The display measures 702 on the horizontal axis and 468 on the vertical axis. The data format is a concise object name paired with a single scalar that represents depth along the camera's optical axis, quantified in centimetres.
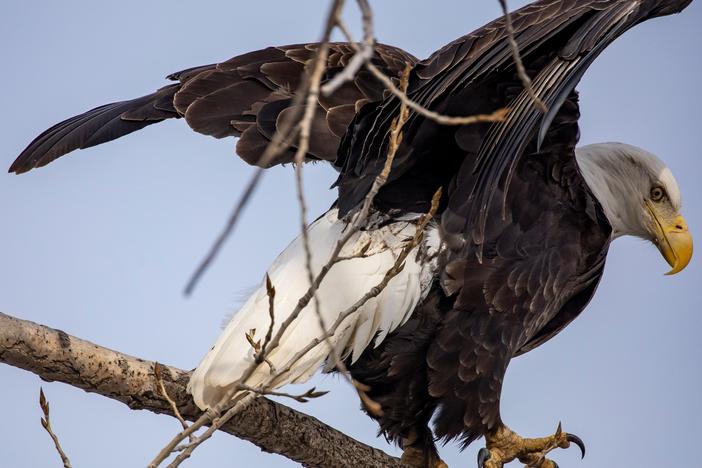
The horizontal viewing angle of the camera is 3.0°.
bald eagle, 1513
